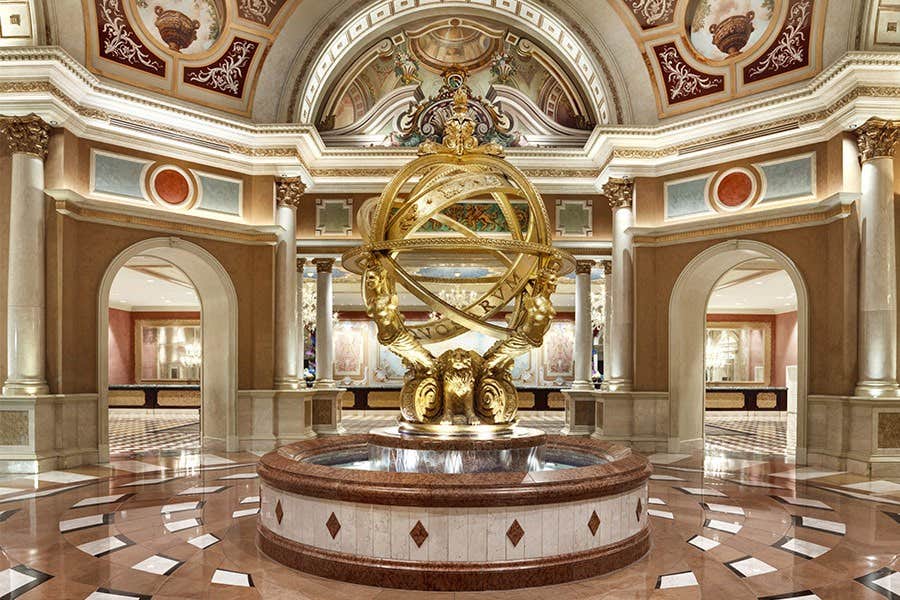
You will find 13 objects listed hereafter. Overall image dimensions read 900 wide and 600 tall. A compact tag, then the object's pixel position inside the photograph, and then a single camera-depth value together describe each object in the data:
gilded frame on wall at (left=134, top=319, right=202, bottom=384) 25.09
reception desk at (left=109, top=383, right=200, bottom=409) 21.62
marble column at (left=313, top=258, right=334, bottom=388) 13.77
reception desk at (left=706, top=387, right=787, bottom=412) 21.78
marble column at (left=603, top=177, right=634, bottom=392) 11.64
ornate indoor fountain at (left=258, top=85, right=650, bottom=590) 4.27
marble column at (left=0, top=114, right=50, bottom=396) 8.93
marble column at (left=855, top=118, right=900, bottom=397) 9.00
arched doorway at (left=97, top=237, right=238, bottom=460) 11.13
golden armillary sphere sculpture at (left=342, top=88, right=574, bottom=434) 5.71
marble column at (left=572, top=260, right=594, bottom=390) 13.55
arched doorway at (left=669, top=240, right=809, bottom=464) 11.26
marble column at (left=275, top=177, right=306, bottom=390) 11.62
